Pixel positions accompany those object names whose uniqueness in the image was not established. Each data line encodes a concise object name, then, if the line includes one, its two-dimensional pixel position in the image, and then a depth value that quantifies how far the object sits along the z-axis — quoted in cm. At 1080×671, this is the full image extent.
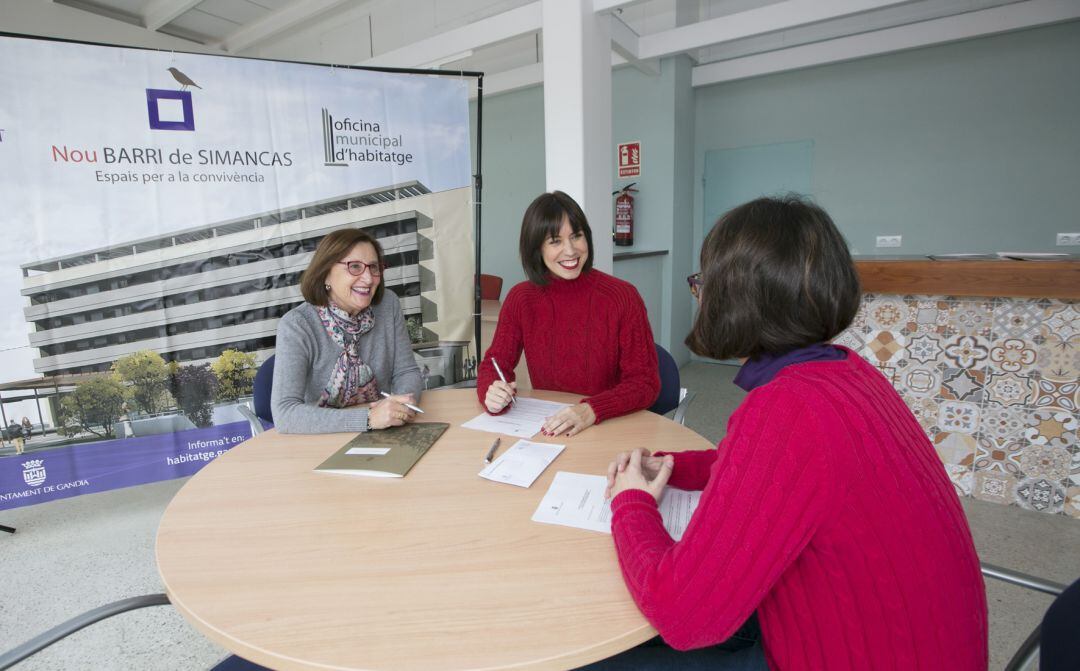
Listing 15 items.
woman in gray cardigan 164
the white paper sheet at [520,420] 148
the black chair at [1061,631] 65
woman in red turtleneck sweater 183
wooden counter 219
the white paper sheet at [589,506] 98
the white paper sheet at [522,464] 117
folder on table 125
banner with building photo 227
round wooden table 71
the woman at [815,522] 67
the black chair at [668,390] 191
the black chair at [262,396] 189
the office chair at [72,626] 83
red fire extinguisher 477
